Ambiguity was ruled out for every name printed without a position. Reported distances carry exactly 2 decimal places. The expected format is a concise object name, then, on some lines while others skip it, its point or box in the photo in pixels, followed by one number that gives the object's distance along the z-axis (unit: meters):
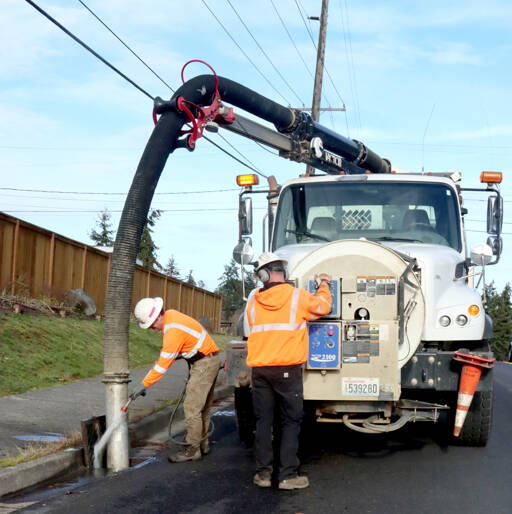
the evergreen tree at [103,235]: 62.94
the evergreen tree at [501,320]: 108.12
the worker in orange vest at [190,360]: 7.90
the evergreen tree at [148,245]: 57.16
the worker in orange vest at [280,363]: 6.93
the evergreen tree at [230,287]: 77.31
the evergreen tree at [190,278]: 87.78
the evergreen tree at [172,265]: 82.93
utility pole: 25.89
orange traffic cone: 7.52
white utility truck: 7.36
